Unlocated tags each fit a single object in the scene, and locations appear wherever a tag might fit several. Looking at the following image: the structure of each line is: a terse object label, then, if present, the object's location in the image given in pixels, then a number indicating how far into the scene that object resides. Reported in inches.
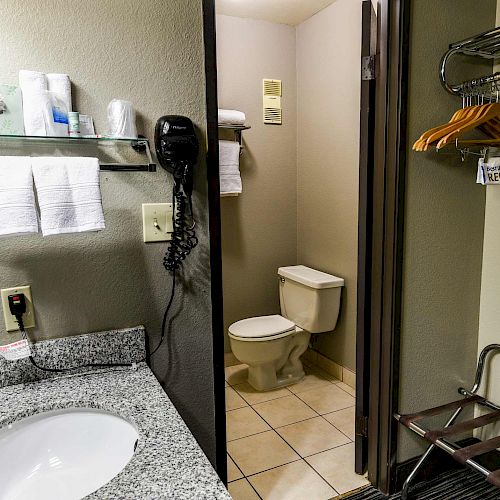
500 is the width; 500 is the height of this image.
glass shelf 44.1
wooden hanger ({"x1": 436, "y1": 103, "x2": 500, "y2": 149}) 61.4
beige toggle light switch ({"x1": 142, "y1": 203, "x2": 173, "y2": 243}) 51.1
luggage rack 62.9
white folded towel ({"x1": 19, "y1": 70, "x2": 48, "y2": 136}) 42.3
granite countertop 31.0
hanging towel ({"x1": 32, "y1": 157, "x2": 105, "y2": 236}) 41.3
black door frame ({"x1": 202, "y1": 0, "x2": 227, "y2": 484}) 51.4
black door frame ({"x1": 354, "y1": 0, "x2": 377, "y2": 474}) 67.5
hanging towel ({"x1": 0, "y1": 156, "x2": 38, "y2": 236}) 39.7
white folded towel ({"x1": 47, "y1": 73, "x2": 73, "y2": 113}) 44.4
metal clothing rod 63.5
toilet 110.3
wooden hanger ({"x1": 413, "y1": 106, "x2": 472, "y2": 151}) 63.3
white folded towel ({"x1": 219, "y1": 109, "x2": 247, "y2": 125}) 109.7
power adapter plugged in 45.9
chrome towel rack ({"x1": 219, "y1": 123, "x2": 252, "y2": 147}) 112.0
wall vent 122.0
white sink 37.9
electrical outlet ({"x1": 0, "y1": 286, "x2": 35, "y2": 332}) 45.9
